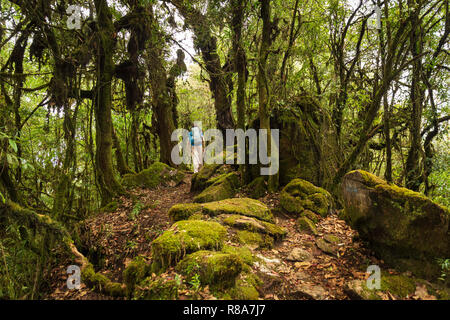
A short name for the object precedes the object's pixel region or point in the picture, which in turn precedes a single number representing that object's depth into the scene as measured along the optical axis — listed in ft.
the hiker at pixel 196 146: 33.78
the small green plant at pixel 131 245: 15.58
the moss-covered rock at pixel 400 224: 10.44
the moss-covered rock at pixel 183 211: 15.90
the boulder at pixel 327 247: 13.54
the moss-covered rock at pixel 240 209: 15.76
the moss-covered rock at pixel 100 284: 10.32
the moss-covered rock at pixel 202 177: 26.43
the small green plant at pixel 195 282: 8.52
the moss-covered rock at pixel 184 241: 10.15
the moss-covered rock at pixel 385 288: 9.44
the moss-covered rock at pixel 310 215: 17.30
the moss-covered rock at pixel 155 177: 28.63
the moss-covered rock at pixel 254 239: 13.13
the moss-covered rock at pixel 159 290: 8.34
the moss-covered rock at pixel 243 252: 11.32
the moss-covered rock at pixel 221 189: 21.34
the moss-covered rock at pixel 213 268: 8.83
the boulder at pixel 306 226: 16.03
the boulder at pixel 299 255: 12.89
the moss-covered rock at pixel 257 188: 22.35
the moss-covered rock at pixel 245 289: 8.71
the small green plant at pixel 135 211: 20.08
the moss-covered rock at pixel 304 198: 18.39
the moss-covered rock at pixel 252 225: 14.12
